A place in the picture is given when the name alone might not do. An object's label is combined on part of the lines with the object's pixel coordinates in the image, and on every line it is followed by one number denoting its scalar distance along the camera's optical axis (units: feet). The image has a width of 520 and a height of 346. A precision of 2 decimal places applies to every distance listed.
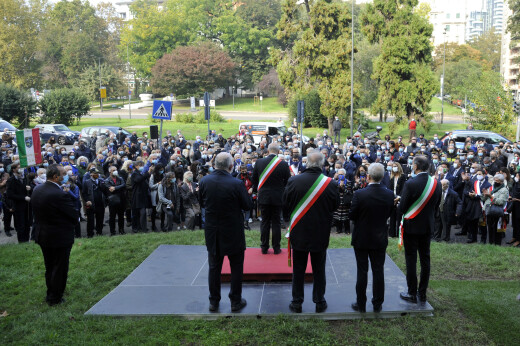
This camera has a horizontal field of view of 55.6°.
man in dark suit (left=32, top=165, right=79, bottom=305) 22.27
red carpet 24.11
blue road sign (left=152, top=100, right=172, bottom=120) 44.96
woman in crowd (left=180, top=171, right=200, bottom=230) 39.27
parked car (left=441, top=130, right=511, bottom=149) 80.23
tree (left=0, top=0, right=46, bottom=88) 173.47
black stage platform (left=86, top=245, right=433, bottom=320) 20.62
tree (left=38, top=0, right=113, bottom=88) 230.27
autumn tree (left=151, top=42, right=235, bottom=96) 199.21
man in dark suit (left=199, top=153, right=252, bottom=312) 20.35
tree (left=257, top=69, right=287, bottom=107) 206.70
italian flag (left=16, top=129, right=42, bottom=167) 38.65
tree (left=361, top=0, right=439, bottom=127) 102.53
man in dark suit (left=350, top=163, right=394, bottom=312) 20.06
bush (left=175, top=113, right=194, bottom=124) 147.95
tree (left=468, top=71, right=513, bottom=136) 105.70
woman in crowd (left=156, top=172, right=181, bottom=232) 39.19
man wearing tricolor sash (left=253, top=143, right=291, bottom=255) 25.90
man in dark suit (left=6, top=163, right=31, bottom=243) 36.60
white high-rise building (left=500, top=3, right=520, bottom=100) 299.38
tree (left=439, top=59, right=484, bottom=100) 197.97
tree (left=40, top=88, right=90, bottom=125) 146.41
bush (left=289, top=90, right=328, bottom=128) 122.11
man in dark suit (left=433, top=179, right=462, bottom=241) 37.68
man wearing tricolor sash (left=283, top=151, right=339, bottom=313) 19.94
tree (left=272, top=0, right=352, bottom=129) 115.34
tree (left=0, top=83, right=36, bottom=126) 136.67
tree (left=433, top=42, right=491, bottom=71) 260.42
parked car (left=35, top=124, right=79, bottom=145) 104.22
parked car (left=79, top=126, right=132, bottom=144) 95.79
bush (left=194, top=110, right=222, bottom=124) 146.92
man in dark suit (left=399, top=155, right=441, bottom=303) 21.02
